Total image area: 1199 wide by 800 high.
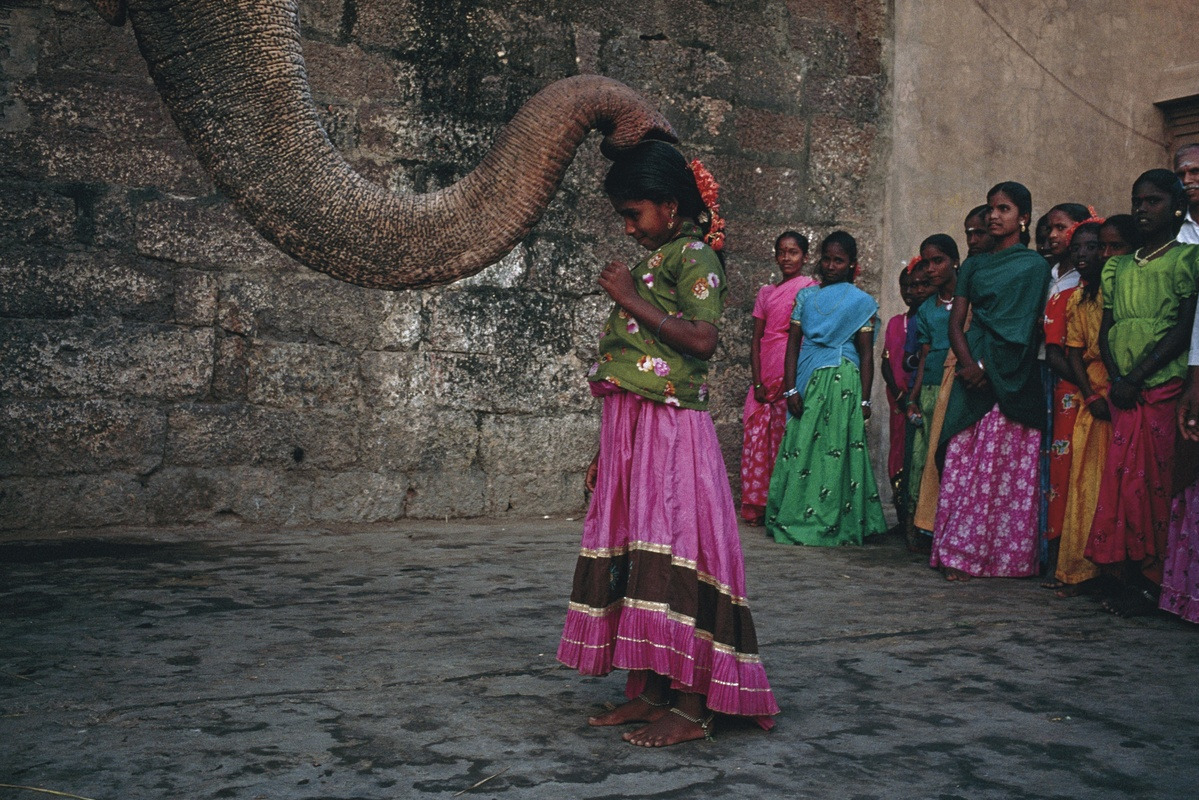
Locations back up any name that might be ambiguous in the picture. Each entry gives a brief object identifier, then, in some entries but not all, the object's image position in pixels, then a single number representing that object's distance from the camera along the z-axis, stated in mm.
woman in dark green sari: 5887
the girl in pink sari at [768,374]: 7520
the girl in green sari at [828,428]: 7047
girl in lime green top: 5074
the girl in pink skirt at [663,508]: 3178
